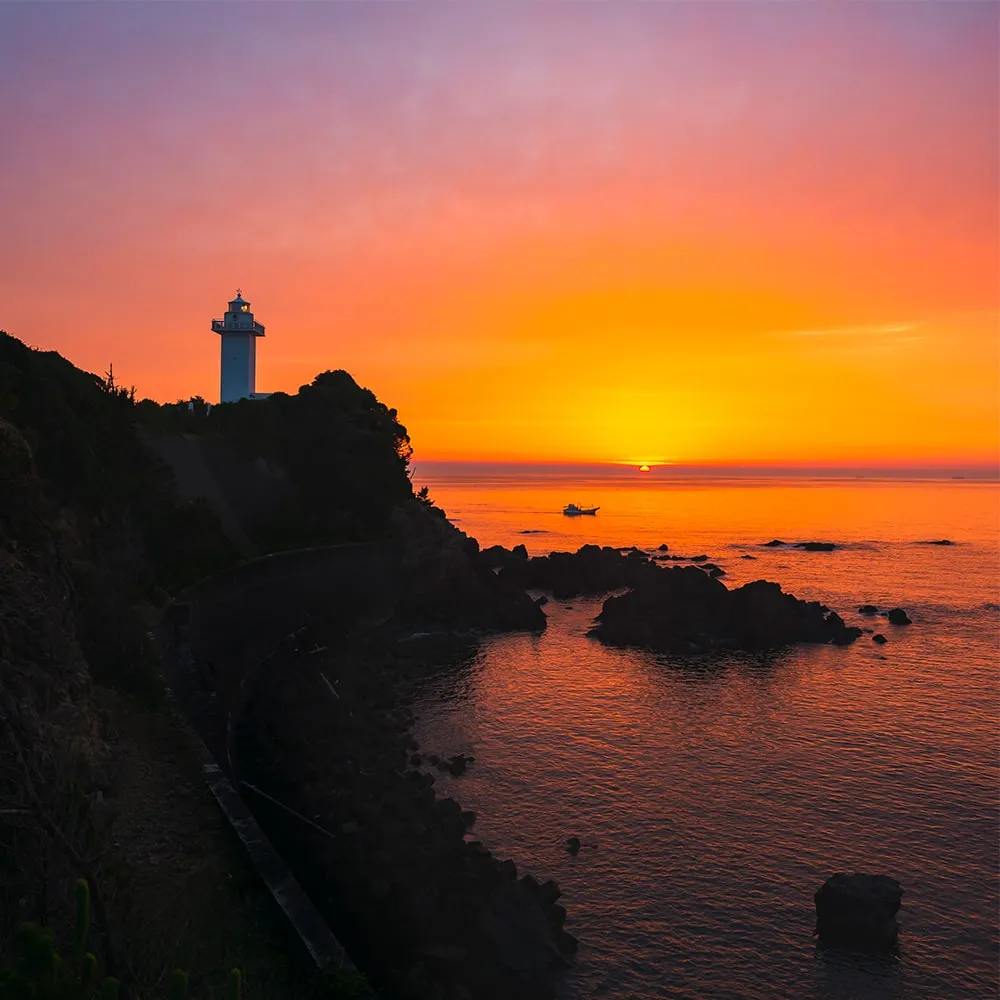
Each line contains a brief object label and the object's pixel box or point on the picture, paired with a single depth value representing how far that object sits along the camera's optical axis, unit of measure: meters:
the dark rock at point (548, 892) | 17.61
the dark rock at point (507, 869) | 18.22
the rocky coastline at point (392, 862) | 15.20
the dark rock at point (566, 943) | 16.45
